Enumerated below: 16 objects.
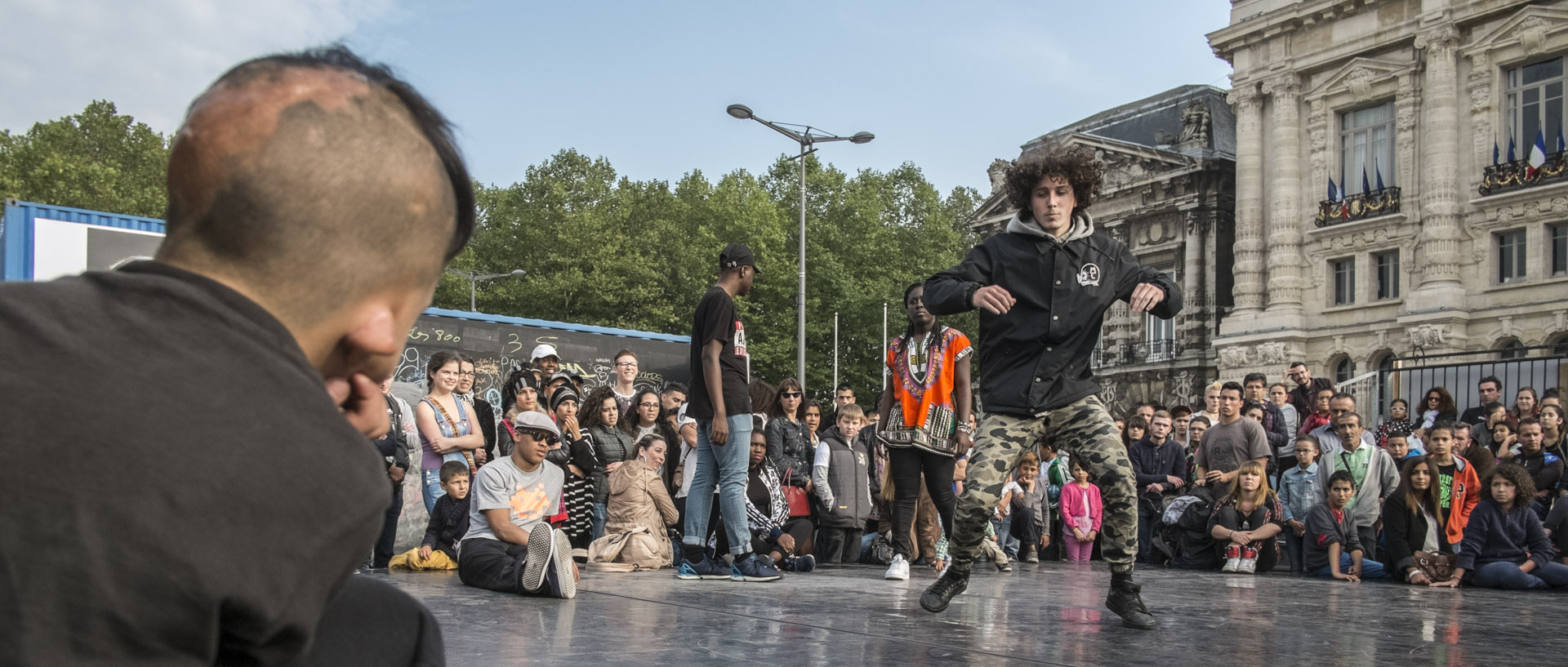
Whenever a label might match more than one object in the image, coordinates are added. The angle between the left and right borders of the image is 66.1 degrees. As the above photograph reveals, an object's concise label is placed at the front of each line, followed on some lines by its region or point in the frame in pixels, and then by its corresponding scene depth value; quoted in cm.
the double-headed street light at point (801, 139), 2662
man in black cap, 751
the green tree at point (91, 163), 4344
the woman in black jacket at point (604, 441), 1027
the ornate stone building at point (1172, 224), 3791
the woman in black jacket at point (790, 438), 1141
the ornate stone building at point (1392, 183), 2816
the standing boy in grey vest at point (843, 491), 1134
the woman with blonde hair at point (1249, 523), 1108
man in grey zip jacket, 1122
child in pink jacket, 1255
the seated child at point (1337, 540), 1044
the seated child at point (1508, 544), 930
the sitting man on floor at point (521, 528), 620
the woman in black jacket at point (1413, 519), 1016
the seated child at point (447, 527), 852
